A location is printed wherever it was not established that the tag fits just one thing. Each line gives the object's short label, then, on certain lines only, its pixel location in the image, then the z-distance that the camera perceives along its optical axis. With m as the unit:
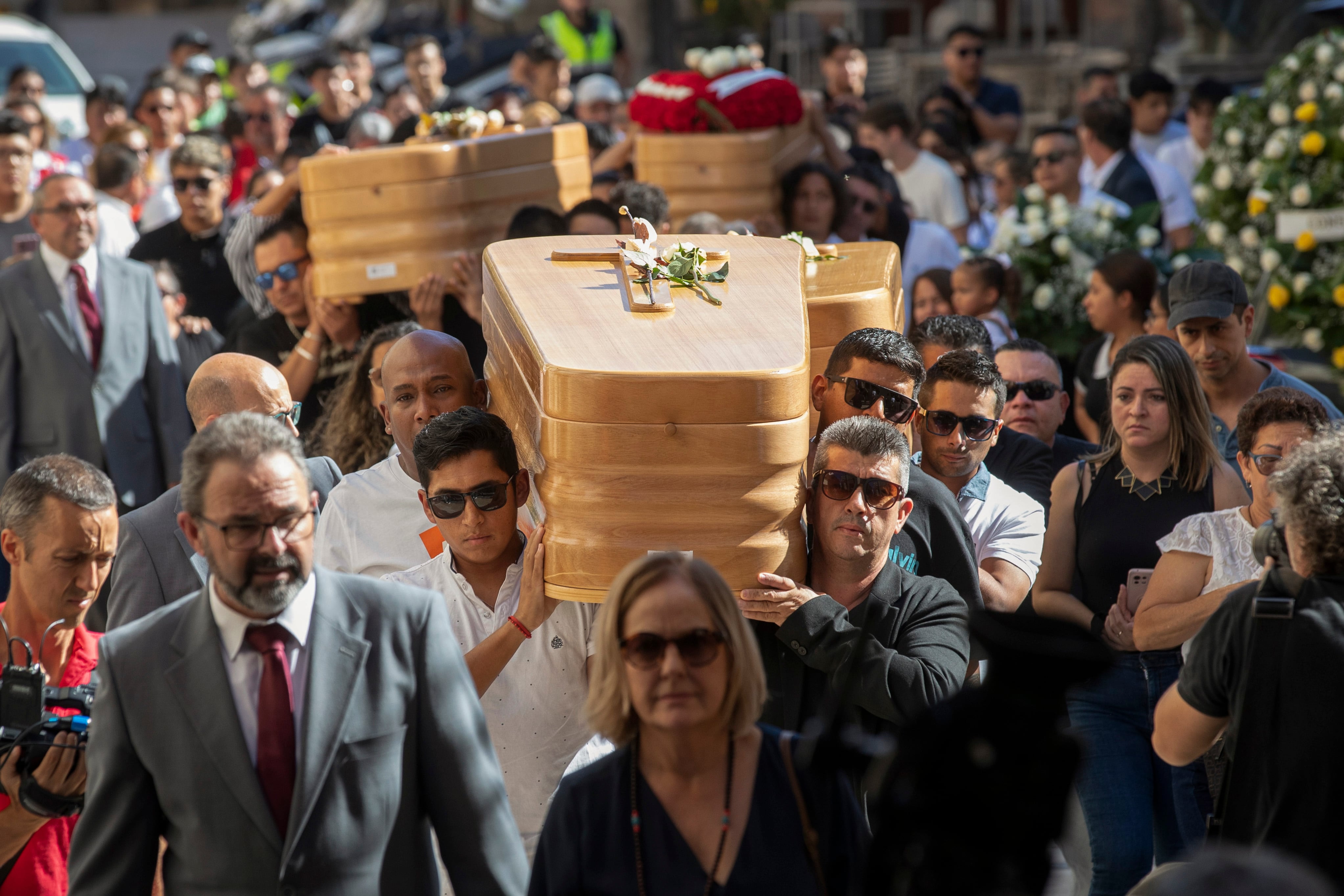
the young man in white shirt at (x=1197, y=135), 19.92
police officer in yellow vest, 29.02
